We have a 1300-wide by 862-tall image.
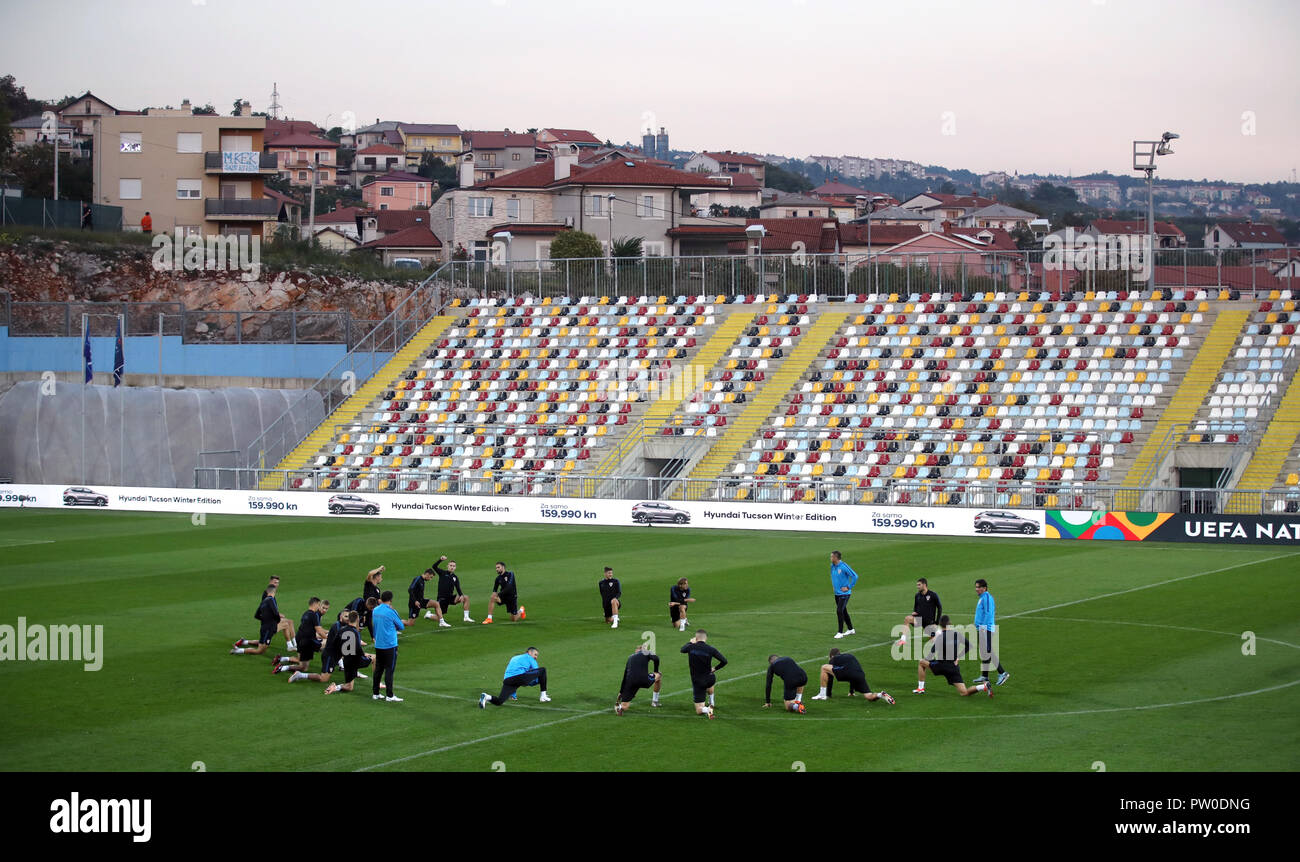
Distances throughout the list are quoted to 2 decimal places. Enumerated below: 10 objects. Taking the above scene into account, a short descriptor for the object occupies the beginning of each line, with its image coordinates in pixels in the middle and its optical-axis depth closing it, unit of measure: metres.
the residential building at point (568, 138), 168.88
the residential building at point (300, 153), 166.50
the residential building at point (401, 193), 153.00
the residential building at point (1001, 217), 164.75
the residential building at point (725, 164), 189.00
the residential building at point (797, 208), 151.62
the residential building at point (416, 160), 188.82
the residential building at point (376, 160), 181.19
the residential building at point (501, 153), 158.75
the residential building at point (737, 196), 155.31
